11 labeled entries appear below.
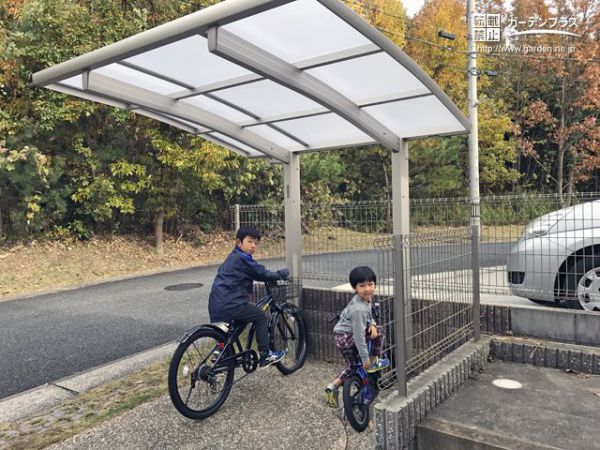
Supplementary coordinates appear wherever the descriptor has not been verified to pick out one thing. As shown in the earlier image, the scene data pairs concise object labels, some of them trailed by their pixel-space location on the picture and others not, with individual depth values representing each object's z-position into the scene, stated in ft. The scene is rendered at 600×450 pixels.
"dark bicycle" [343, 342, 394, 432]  10.25
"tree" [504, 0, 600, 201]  60.70
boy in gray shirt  10.22
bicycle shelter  8.80
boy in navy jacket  12.10
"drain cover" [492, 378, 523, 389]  10.92
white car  13.57
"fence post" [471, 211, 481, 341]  12.82
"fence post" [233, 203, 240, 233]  17.27
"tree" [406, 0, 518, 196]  56.95
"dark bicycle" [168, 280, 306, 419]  11.01
